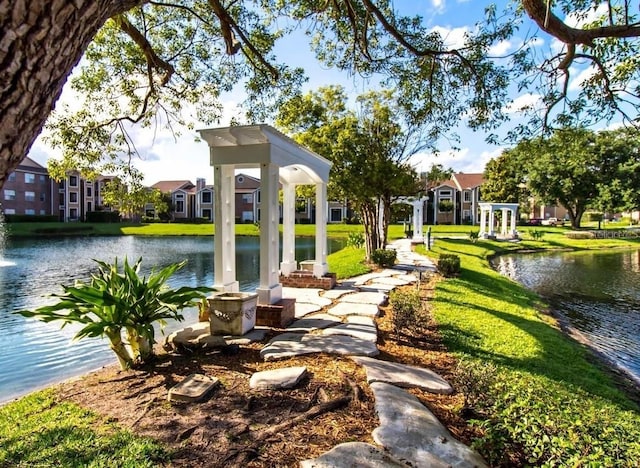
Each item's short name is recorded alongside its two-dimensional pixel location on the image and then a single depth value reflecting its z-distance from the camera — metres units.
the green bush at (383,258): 11.80
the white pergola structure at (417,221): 21.79
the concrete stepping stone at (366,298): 7.18
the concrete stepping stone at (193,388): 3.12
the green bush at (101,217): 41.66
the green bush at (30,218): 37.91
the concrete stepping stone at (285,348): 4.18
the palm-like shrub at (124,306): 3.75
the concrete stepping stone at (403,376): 3.56
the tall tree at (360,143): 11.14
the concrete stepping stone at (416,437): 2.38
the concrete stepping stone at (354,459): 2.26
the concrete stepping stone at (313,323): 5.36
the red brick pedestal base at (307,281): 8.37
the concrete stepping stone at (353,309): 6.26
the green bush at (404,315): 5.30
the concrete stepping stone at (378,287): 8.25
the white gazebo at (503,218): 25.98
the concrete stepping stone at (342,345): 4.32
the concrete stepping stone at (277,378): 3.37
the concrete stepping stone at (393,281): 9.18
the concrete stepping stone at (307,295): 7.06
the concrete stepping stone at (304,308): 6.23
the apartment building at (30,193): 40.97
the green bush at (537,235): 27.23
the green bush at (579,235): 29.25
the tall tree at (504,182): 38.85
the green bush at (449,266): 11.08
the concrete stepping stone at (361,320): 5.65
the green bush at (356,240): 16.95
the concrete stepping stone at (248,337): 4.65
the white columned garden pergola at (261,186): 5.51
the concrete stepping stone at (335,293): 7.55
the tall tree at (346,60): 5.30
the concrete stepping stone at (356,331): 4.97
